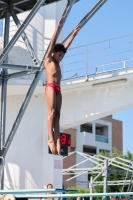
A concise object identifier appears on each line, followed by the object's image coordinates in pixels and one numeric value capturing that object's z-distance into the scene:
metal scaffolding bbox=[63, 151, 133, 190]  10.98
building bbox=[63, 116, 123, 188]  41.47
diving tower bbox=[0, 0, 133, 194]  12.71
